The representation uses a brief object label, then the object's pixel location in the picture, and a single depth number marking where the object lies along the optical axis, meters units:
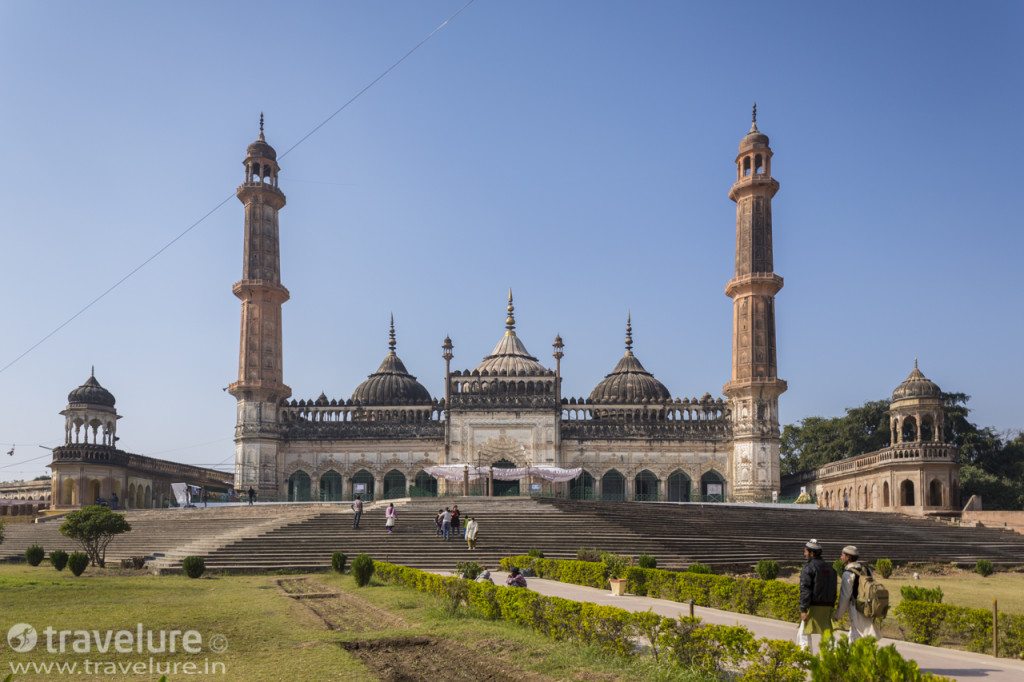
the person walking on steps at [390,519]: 27.73
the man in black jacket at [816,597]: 10.05
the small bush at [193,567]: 21.61
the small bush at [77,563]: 22.20
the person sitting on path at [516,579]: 16.53
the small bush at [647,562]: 20.66
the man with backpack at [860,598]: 9.74
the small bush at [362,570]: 19.27
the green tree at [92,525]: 24.06
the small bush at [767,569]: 21.61
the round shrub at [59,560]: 23.66
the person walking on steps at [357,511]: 28.05
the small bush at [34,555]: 25.89
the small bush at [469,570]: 18.52
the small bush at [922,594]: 13.46
